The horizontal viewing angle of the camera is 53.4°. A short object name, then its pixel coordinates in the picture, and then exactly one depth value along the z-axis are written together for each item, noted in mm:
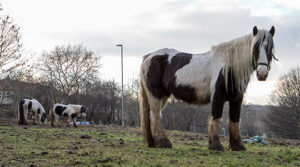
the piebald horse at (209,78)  6879
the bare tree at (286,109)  38625
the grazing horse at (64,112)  21328
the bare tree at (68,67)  39031
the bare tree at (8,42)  21938
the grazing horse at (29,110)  20734
